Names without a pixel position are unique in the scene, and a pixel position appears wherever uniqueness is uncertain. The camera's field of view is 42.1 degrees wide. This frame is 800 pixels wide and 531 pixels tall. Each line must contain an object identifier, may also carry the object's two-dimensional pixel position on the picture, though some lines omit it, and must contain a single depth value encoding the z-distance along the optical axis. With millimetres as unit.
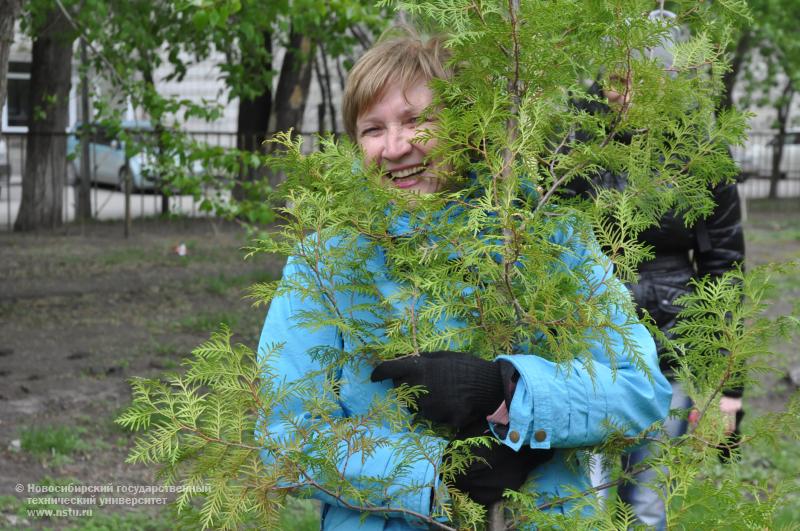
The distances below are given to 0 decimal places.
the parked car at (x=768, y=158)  22703
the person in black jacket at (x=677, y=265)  3434
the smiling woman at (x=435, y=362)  1797
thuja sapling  1782
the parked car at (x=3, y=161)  23538
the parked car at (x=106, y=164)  13281
